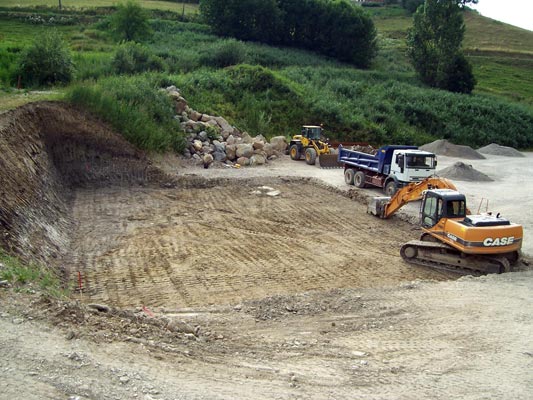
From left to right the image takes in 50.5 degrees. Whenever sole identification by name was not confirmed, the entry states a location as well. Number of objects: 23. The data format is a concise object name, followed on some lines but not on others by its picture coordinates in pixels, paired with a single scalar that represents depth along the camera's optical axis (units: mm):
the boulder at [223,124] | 28169
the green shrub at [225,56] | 40125
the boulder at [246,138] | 28011
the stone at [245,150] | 26531
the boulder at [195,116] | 28062
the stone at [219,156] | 26000
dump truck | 19484
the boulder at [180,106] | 27516
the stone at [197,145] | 25891
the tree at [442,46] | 48625
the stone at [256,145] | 27406
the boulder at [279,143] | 28891
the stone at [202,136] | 26750
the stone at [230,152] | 26464
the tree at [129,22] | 44938
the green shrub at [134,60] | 32406
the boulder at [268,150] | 27656
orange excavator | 13141
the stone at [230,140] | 27250
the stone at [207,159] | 25147
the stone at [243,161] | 26155
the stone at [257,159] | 26312
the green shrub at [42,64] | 27438
